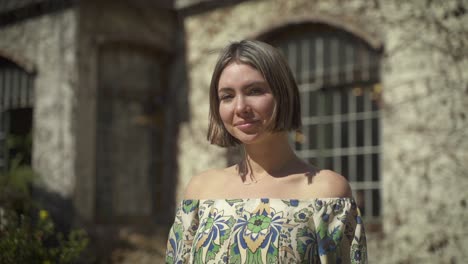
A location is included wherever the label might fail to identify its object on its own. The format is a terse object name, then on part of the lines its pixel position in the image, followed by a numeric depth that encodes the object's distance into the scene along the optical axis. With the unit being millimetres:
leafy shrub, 3162
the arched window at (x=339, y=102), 5898
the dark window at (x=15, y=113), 7723
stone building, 5188
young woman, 1573
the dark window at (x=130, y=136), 7492
